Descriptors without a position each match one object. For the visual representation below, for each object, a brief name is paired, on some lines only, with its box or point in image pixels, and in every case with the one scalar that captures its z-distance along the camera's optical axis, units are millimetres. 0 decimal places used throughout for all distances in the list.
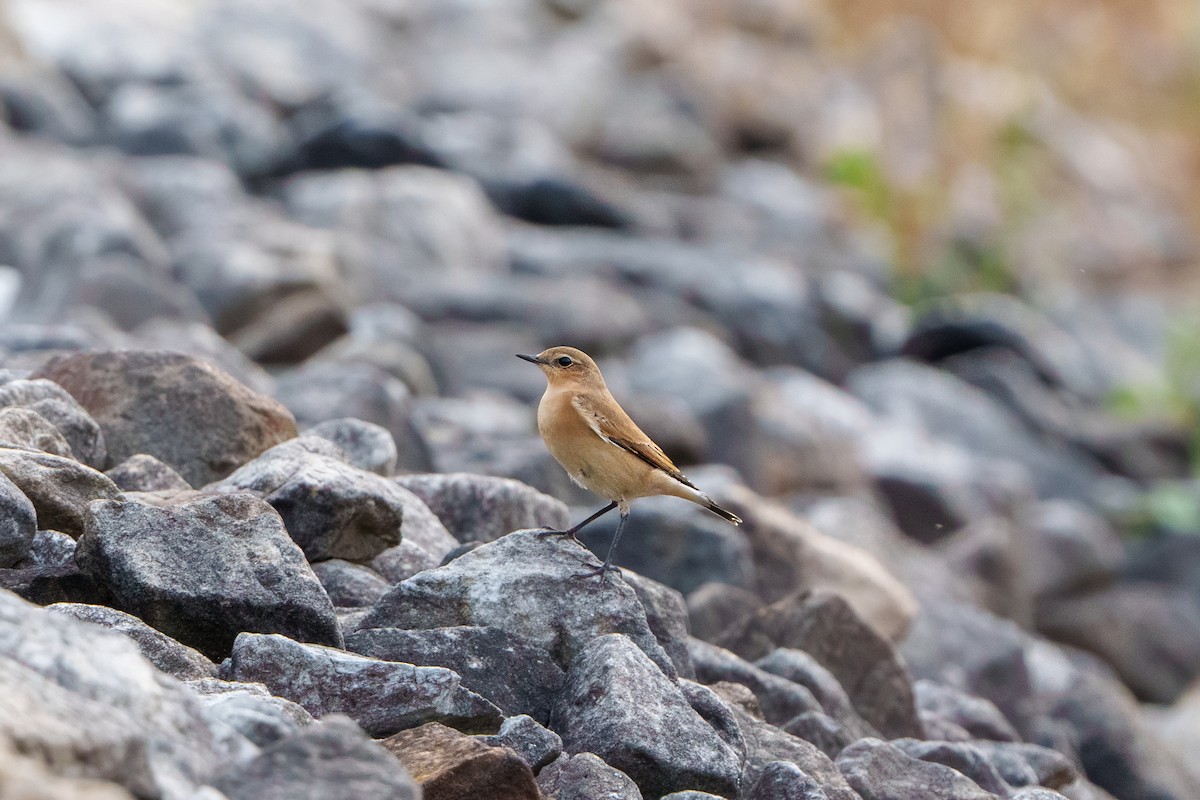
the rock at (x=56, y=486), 9531
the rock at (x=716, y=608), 14016
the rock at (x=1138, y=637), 22625
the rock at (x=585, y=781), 8273
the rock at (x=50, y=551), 9336
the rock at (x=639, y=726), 8789
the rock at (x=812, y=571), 16531
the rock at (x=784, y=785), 9148
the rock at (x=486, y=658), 9250
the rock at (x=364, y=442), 12516
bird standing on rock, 11945
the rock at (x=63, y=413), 10891
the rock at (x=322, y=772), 6477
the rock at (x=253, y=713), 7125
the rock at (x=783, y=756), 9539
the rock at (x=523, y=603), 9891
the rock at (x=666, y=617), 10898
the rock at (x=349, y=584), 10445
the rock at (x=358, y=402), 15805
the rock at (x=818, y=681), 12047
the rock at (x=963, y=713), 13656
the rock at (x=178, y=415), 11898
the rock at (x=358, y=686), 8469
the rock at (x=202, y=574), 8906
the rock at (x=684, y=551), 15617
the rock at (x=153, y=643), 8352
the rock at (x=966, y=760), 11023
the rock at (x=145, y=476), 10922
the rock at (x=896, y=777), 9891
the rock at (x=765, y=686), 11469
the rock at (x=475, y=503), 12641
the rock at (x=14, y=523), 8953
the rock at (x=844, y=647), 12781
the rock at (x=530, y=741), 8578
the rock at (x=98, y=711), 5895
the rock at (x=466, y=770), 7684
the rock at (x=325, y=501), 10516
